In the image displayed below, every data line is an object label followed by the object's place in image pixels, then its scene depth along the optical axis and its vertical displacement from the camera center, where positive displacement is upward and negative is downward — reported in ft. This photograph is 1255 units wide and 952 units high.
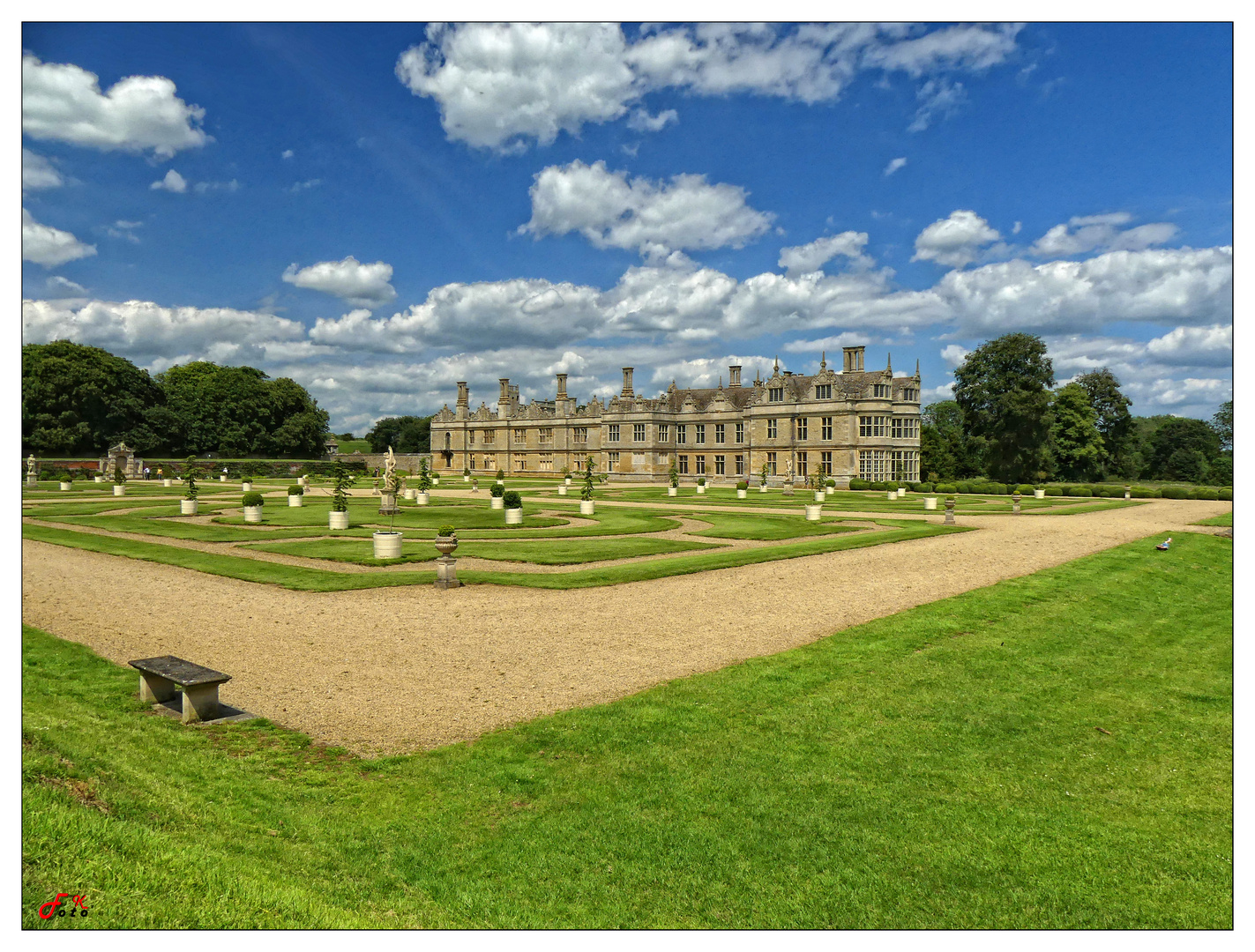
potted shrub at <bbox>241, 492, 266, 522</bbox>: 94.98 -4.52
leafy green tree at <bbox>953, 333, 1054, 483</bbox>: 208.23 +21.06
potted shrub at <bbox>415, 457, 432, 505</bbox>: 127.24 -3.01
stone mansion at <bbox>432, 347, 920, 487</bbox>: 213.25 +14.71
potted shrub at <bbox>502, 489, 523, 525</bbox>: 94.89 -4.89
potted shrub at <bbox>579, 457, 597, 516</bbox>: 111.34 -4.30
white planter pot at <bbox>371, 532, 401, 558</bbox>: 65.16 -6.55
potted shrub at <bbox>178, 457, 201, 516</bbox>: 106.93 -4.28
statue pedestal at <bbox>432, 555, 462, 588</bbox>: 52.21 -7.44
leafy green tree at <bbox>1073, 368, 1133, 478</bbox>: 229.45 +17.26
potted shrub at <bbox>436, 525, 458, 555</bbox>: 52.65 -5.26
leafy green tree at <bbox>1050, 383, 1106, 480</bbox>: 219.82 +11.10
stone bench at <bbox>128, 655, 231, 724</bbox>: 26.86 -8.19
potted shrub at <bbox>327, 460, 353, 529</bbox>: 86.69 -4.81
